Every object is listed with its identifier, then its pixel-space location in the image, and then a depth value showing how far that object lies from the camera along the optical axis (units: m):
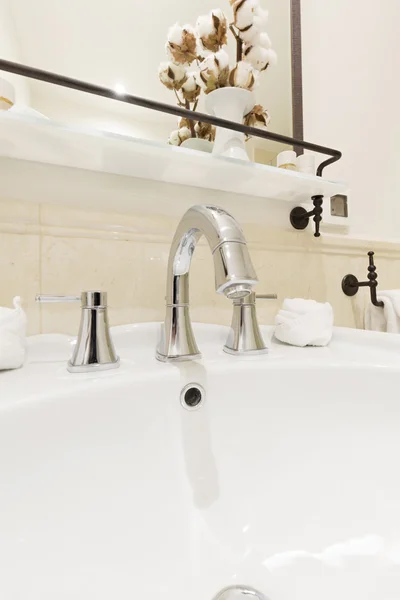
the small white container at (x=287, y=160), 0.75
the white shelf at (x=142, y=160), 0.48
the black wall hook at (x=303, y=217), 0.76
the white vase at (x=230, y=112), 0.65
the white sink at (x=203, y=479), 0.31
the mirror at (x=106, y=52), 0.64
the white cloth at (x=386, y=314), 0.74
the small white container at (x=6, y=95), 0.50
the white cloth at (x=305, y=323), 0.57
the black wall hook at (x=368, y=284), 0.79
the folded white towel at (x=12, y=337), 0.40
